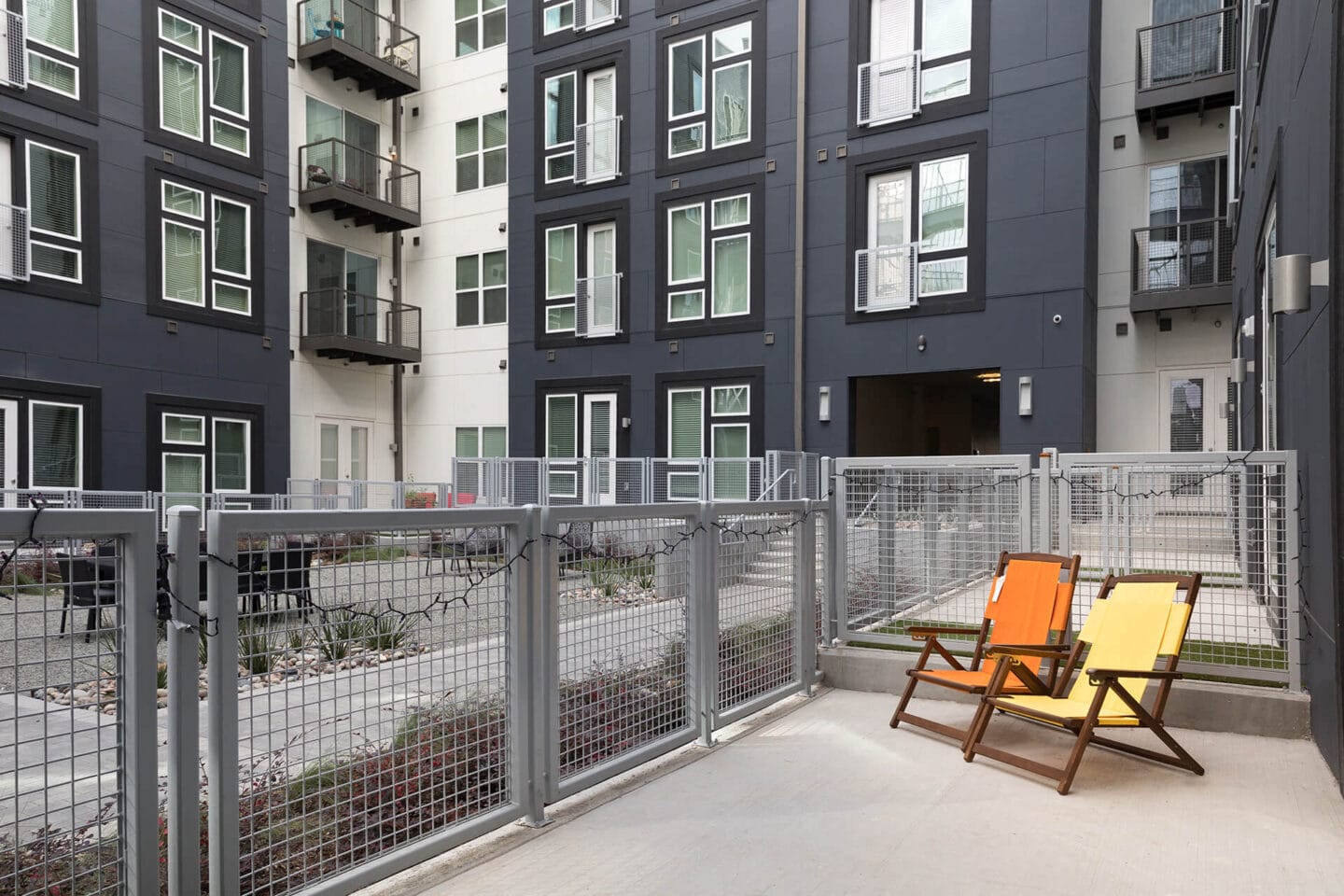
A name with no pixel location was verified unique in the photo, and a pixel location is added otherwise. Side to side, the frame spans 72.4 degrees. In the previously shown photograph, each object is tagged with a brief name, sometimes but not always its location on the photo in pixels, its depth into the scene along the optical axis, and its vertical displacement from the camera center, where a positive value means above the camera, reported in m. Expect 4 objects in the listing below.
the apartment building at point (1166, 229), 13.78 +3.22
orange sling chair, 4.90 -0.99
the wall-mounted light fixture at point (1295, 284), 4.56 +0.78
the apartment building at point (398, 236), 18.77 +4.45
